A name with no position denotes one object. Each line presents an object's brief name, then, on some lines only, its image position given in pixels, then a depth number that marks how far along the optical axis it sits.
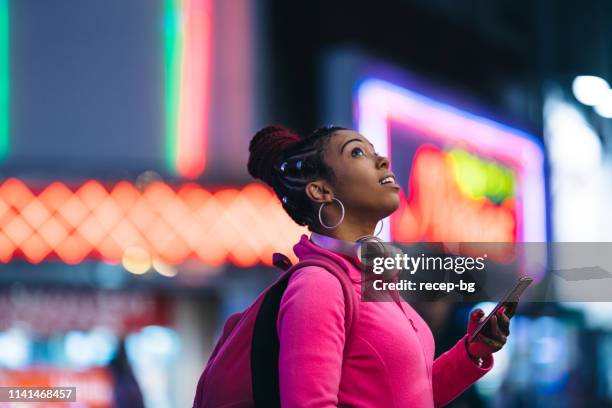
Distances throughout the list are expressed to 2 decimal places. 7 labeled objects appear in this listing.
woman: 2.32
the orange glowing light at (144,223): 9.33
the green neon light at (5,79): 10.52
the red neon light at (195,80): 10.91
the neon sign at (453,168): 11.41
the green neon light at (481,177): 13.05
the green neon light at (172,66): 10.88
